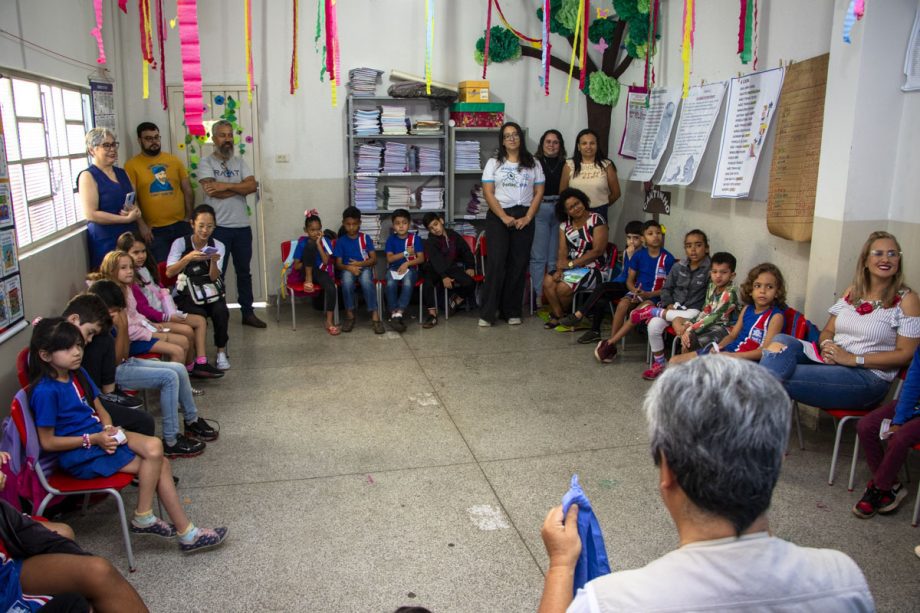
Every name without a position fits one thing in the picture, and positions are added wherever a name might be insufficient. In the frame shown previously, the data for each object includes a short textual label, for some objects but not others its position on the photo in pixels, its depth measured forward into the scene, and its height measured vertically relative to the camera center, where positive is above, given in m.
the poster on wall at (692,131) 5.63 +0.13
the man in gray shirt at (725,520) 1.18 -0.58
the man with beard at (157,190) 5.88 -0.33
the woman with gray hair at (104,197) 5.02 -0.33
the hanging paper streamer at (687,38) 4.33 +0.64
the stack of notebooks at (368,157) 7.11 -0.09
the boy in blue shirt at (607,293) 5.96 -1.13
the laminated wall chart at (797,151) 4.46 -0.01
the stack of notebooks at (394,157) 7.19 -0.09
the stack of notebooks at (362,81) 7.01 +0.60
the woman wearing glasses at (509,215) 6.52 -0.57
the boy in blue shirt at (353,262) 6.52 -0.97
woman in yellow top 6.71 -0.22
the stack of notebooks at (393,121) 7.09 +0.24
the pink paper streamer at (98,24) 4.00 +0.64
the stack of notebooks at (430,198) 7.29 -0.47
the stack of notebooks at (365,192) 7.16 -0.42
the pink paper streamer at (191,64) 3.70 +0.40
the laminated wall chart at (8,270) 3.65 -0.59
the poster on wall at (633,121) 6.67 +0.24
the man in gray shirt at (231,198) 6.23 -0.41
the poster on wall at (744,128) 4.98 +0.14
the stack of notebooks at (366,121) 7.01 +0.24
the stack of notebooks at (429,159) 7.27 -0.11
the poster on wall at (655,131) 6.24 +0.15
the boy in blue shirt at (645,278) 5.61 -0.97
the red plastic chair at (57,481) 2.74 -1.24
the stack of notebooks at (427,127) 7.16 +0.19
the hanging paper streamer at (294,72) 5.56 +0.54
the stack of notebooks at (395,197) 7.25 -0.46
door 6.89 +0.19
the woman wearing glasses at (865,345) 3.62 -0.94
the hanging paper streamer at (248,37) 4.49 +0.66
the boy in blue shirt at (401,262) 6.57 -0.98
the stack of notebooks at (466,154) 7.34 -0.06
